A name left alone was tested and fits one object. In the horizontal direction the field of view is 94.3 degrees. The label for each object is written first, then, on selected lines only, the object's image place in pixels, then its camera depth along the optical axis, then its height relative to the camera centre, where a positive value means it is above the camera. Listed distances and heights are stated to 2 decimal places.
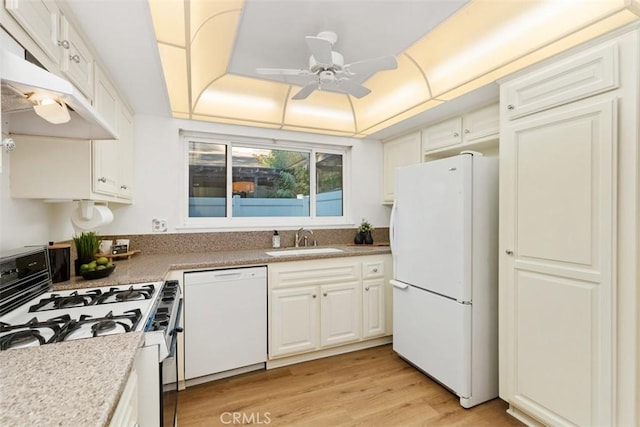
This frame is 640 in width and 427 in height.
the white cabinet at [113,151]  1.67 +0.41
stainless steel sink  2.61 -0.36
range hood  0.84 +0.38
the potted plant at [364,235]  3.31 -0.25
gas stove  1.01 -0.40
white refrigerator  1.97 -0.43
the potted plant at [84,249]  1.81 -0.22
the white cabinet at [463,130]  2.25 +0.70
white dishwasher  2.16 -0.83
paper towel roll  1.77 -0.03
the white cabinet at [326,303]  2.43 -0.79
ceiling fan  1.60 +0.86
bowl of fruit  1.66 -0.31
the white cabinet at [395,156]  3.03 +0.62
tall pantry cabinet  1.39 -0.13
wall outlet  2.60 -0.10
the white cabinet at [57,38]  1.01 +0.70
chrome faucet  3.10 -0.25
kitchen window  2.90 +0.33
